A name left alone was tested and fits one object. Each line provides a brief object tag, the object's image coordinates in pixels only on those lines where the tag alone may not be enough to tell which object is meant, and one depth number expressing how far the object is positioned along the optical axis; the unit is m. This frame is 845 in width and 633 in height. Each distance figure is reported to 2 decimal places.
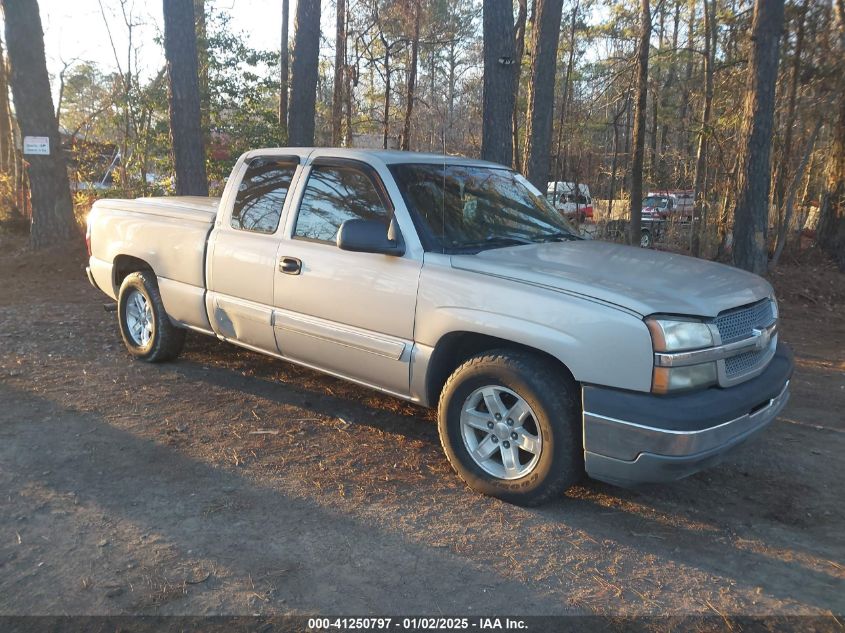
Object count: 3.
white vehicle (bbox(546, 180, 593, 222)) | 17.73
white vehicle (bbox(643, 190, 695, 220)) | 15.73
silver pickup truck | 3.31
